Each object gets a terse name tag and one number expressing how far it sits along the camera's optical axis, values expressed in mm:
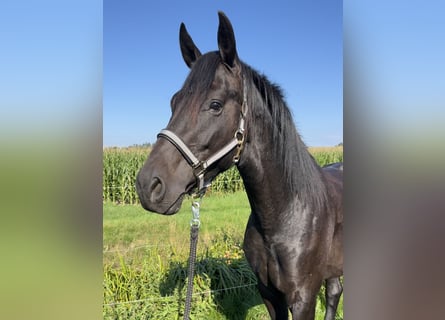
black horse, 1494
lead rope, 1444
